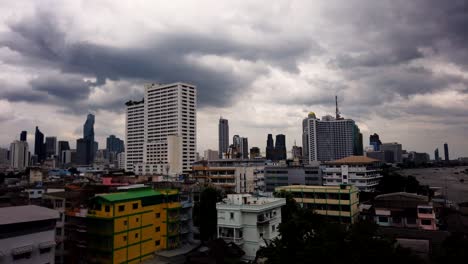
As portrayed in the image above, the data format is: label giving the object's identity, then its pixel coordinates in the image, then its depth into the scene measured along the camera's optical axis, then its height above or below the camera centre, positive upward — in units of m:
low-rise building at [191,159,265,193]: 81.00 -4.27
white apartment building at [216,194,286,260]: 39.03 -7.83
